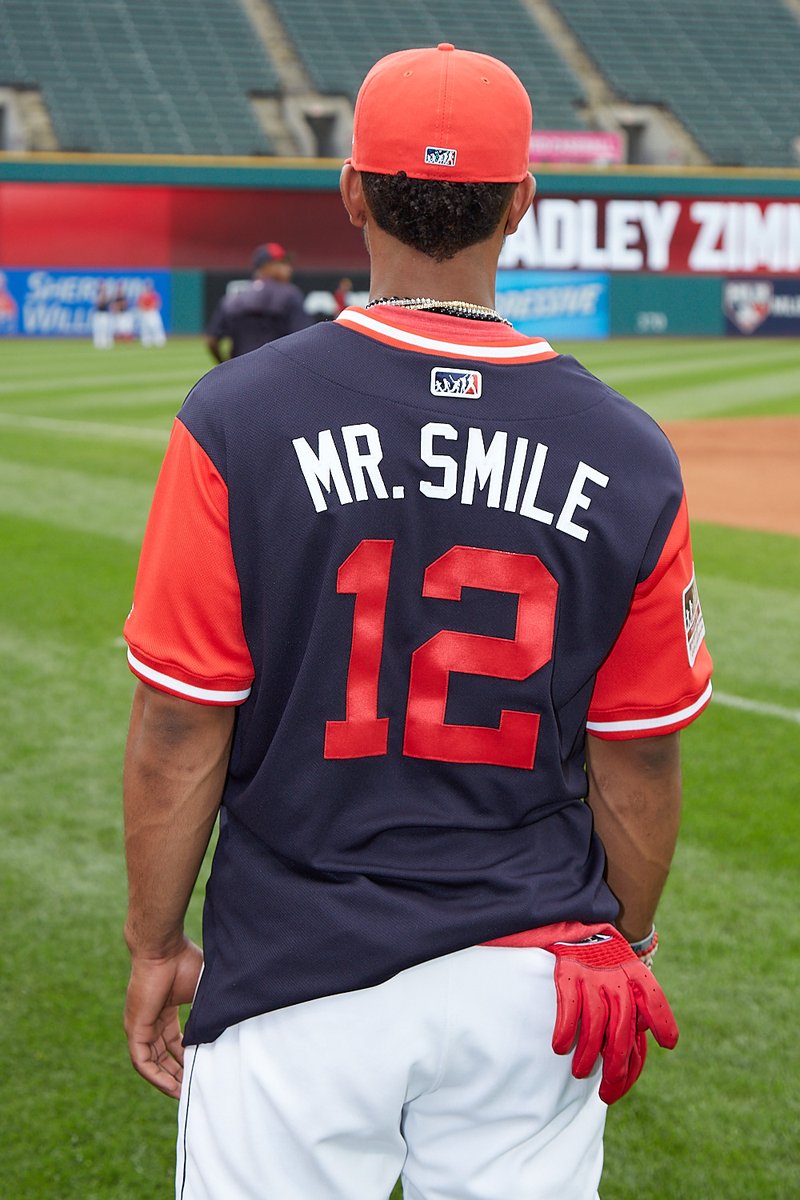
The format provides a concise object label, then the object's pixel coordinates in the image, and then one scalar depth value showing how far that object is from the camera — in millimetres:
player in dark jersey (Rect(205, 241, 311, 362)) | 12594
